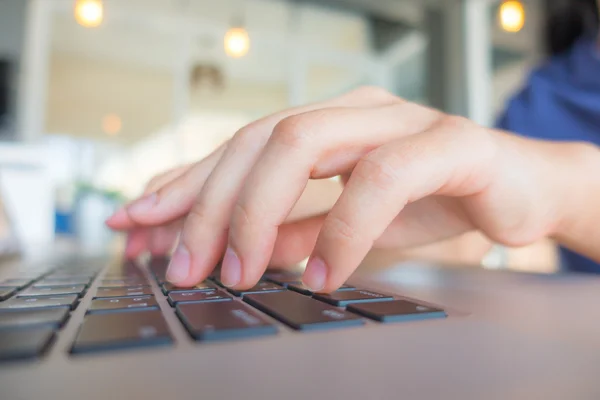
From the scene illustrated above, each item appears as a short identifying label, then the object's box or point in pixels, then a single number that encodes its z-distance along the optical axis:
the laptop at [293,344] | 0.14
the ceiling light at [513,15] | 2.06
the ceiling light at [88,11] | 2.11
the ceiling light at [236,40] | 2.85
